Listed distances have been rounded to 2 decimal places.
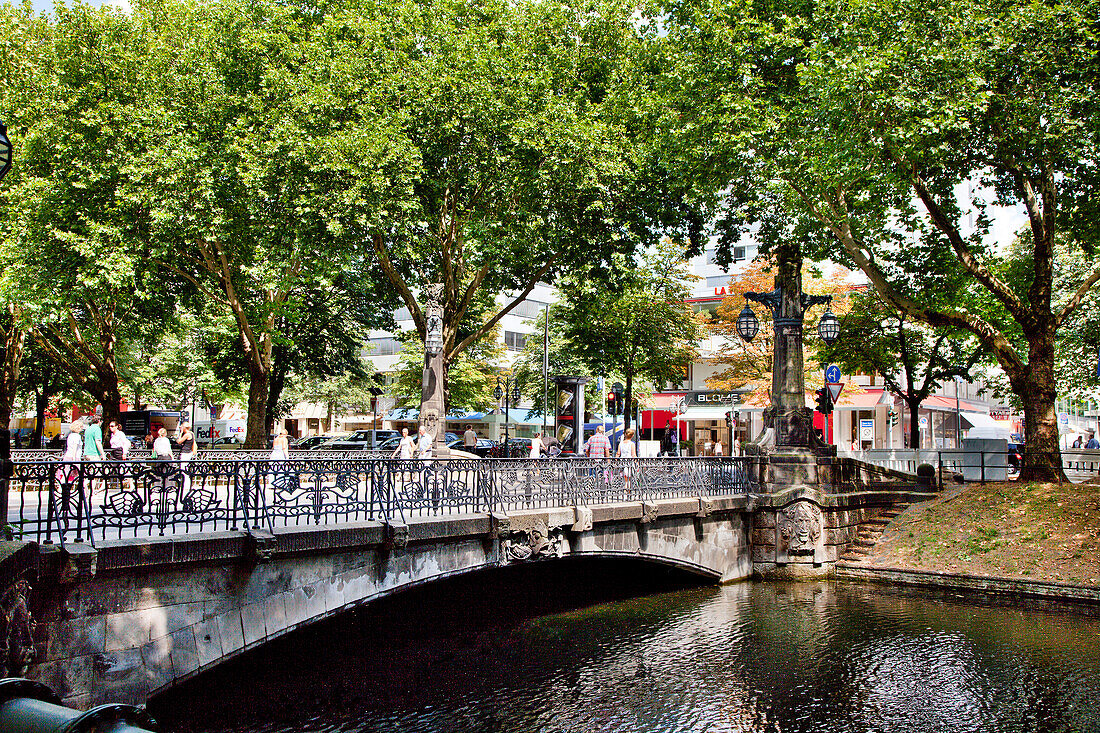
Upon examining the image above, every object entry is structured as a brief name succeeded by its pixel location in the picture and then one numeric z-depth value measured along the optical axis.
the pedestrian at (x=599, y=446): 16.95
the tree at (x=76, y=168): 19.59
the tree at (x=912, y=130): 14.54
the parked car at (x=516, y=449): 29.52
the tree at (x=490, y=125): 18.52
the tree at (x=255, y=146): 17.73
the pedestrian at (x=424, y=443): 15.17
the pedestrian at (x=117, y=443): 14.95
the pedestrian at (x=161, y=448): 15.03
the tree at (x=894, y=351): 27.59
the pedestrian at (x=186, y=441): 16.31
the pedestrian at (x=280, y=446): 16.23
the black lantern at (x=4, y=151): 4.75
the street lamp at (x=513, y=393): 40.29
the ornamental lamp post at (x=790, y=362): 17.84
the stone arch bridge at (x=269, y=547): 6.91
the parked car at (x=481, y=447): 31.17
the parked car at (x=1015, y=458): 21.61
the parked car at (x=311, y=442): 35.47
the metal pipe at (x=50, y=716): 2.16
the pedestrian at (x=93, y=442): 13.81
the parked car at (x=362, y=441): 30.06
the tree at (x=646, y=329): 29.89
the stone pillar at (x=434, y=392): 16.44
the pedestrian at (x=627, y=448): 18.33
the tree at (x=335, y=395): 45.19
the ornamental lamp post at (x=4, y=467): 6.19
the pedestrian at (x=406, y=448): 14.94
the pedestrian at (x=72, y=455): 7.35
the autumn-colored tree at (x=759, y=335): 34.59
